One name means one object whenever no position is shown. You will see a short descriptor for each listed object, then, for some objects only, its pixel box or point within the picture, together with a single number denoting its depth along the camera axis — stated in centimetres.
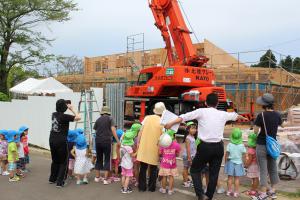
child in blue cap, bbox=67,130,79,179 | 764
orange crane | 1416
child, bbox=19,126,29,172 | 856
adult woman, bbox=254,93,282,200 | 591
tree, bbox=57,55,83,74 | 5532
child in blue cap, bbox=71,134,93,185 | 721
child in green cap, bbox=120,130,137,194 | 661
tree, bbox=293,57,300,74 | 4354
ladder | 971
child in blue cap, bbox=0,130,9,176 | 802
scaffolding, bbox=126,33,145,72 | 3291
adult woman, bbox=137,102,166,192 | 655
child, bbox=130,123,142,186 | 713
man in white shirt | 566
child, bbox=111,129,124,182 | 755
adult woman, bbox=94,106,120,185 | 724
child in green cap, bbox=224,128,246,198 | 626
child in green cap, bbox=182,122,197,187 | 662
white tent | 1707
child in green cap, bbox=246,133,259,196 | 630
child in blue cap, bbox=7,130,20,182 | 766
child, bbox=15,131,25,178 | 807
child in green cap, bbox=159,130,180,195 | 641
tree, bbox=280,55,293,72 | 4271
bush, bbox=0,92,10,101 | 1948
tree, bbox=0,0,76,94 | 2067
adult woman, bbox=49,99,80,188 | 699
